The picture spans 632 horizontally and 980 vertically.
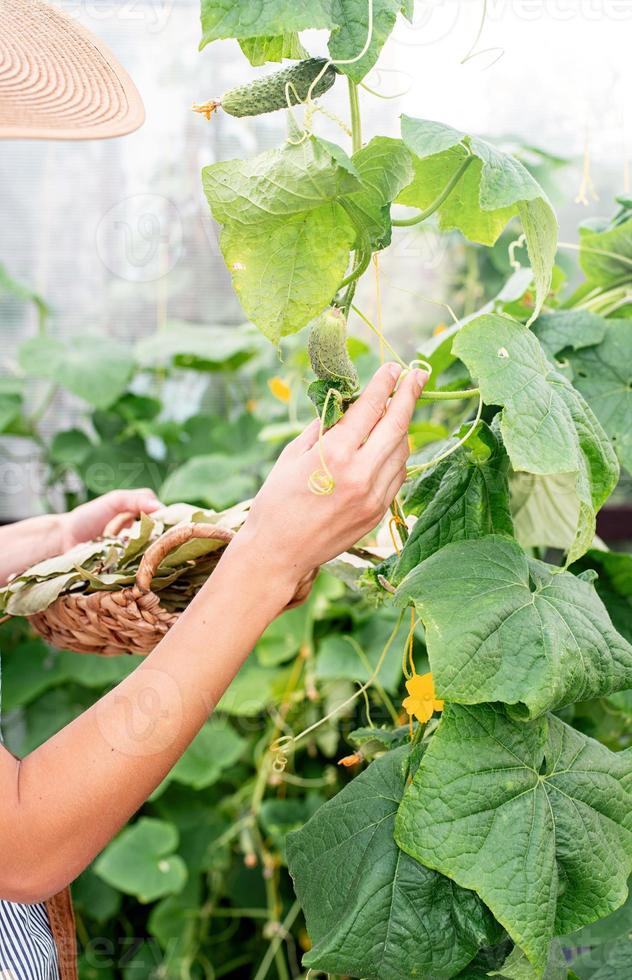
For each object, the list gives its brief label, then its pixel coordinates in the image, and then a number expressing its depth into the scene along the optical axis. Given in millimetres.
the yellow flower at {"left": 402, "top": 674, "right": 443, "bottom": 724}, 663
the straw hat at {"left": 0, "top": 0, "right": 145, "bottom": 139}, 672
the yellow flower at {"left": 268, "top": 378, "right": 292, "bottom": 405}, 1457
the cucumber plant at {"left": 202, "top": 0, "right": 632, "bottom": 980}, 538
